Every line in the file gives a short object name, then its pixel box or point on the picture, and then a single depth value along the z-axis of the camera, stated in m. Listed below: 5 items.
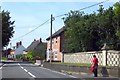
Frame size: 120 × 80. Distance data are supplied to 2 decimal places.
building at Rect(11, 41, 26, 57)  120.17
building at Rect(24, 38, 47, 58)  76.54
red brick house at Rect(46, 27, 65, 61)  52.09
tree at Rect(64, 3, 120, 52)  31.19
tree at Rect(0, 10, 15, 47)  50.28
